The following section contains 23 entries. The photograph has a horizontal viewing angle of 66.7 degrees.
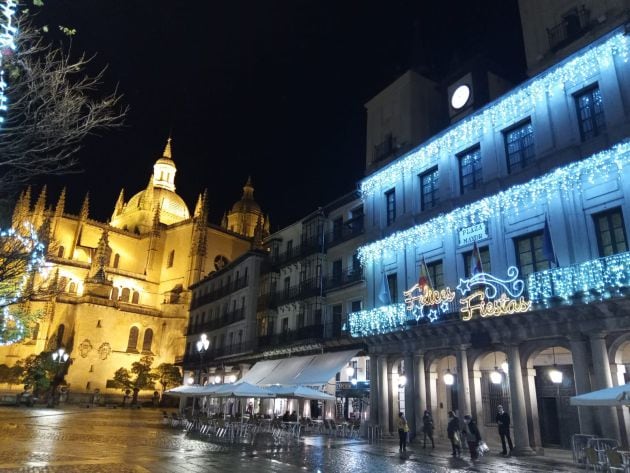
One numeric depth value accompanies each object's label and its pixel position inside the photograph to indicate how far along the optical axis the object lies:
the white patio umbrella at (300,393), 20.45
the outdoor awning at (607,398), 10.20
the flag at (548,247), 15.91
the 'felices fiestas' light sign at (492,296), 16.62
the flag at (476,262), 18.34
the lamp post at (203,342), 22.95
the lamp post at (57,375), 44.66
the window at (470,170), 20.69
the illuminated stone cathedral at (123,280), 57.16
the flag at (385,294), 22.86
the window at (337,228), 29.98
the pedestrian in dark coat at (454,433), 16.02
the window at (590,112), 16.30
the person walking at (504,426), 16.36
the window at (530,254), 17.34
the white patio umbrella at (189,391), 24.57
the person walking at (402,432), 17.20
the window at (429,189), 22.78
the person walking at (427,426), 18.45
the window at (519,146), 18.59
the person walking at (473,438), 15.34
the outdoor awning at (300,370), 24.83
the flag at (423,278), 20.62
